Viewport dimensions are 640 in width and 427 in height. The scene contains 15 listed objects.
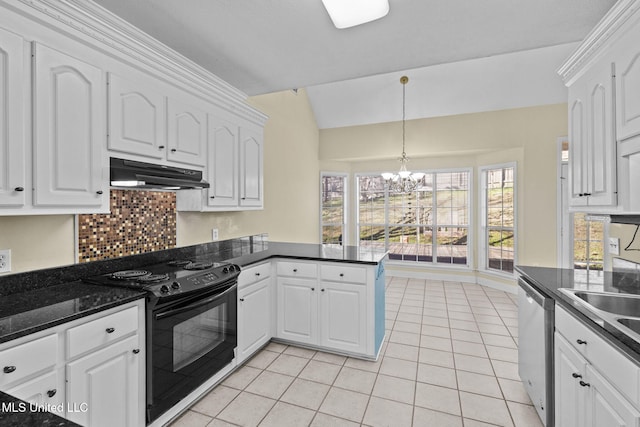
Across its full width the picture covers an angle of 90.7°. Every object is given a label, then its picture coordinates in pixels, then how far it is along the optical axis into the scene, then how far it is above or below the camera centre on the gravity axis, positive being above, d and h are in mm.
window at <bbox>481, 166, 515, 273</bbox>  5211 -73
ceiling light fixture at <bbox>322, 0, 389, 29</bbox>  1681 +1105
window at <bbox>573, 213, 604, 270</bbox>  4355 -426
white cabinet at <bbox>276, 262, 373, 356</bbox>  2824 -881
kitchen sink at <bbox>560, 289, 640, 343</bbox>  1359 -467
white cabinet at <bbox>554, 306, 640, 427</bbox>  1156 -722
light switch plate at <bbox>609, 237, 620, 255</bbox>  2433 -254
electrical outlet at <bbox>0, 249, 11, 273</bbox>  1683 -260
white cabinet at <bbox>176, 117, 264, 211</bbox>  2766 +417
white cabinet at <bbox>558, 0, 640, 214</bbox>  1582 +562
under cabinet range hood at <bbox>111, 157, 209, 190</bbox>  1942 +245
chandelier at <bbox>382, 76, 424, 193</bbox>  4637 +509
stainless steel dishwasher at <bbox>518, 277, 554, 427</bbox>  1825 -850
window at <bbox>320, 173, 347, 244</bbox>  6402 +95
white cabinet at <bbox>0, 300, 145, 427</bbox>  1251 -703
